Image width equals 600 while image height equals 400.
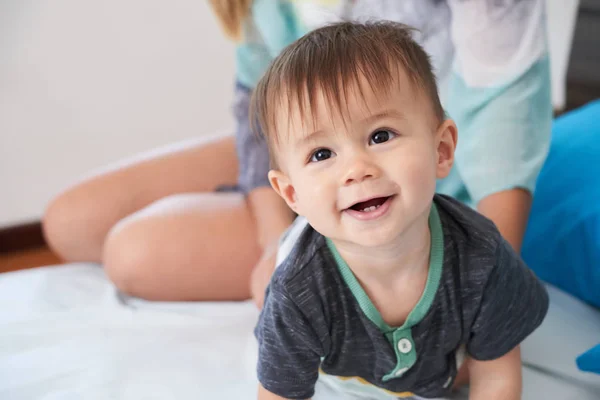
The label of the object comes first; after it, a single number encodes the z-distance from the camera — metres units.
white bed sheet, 0.74
